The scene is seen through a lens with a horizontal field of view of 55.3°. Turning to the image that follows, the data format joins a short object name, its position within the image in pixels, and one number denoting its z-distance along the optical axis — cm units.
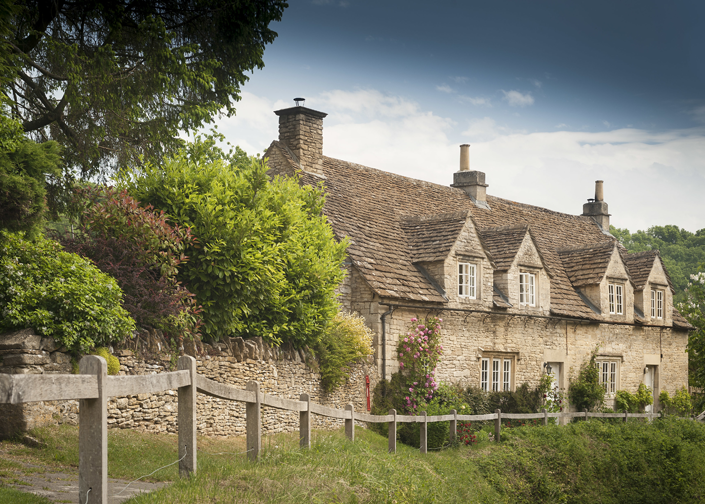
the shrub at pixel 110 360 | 1126
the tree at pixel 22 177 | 908
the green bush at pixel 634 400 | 2631
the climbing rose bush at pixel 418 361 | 1830
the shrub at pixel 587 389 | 2434
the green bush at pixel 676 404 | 2834
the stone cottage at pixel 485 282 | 1981
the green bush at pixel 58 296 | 1052
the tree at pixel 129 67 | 1245
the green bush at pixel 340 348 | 1666
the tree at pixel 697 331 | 2680
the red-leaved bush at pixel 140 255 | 1273
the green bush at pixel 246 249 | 1419
